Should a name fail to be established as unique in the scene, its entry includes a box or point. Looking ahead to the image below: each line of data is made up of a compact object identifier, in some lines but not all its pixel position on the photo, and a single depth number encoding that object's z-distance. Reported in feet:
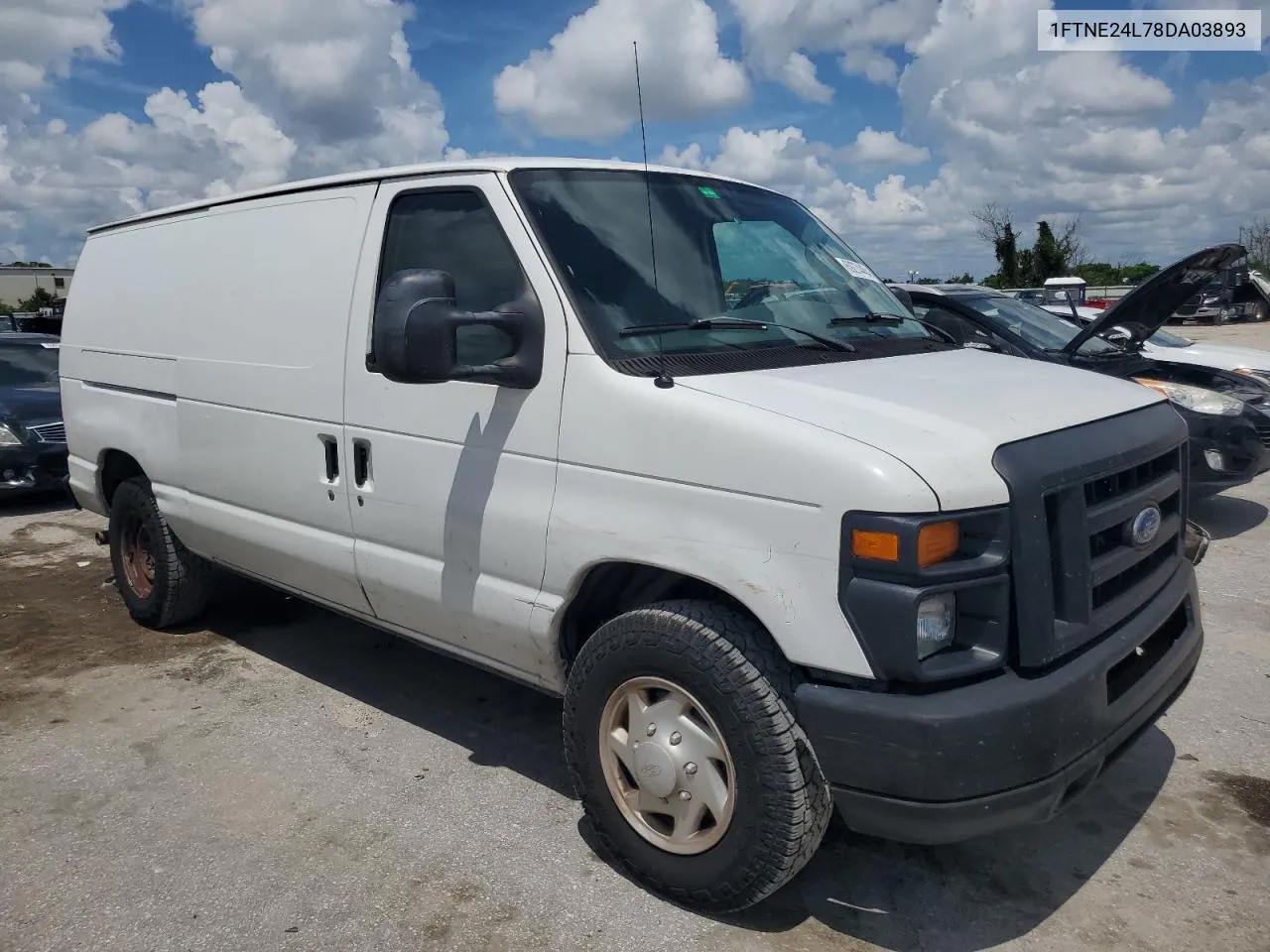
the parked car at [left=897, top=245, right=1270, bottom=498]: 22.98
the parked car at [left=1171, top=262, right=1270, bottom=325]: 107.86
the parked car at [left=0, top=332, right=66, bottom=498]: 30.22
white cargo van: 8.45
